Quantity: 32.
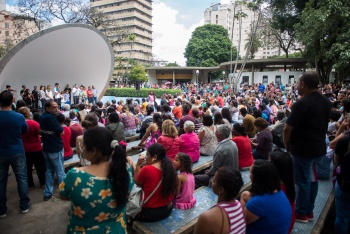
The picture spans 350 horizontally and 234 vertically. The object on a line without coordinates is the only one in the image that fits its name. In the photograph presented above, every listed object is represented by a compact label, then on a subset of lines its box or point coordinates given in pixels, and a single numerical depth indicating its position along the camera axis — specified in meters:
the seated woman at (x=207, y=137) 5.24
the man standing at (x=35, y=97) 12.49
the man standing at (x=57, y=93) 13.76
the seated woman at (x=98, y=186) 1.69
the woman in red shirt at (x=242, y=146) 4.24
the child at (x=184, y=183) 3.11
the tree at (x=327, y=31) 14.29
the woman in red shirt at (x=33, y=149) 4.00
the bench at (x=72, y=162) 4.70
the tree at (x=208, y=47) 46.03
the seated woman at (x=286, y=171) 2.38
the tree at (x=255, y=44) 36.56
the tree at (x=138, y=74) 33.84
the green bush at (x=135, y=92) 27.58
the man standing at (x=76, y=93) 15.02
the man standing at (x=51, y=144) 3.70
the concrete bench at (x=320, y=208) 2.84
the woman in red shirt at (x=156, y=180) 2.69
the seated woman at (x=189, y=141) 4.48
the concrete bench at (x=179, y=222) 2.77
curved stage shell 12.09
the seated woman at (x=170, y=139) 4.18
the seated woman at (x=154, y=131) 5.15
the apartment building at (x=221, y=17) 84.00
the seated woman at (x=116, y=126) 4.84
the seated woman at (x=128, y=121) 6.95
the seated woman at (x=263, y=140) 4.66
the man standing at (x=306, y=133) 2.68
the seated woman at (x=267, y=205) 1.95
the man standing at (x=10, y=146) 3.23
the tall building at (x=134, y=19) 65.56
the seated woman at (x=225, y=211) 1.76
